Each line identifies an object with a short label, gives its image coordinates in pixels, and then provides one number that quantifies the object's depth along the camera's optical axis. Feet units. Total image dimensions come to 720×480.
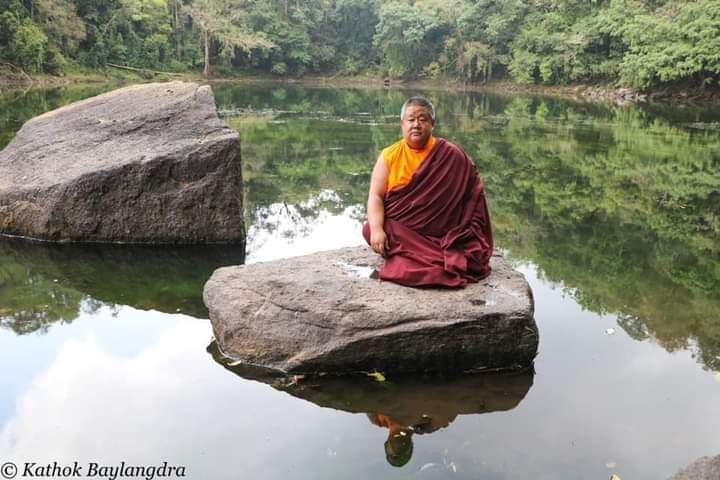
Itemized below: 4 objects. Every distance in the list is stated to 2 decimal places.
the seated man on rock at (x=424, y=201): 17.52
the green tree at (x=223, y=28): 167.63
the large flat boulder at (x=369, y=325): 15.42
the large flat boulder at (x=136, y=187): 24.35
